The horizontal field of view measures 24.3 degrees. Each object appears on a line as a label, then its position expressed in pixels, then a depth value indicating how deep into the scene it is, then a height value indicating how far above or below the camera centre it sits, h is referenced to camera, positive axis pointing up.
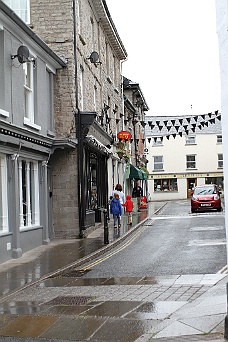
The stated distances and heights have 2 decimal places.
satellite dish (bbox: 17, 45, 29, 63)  14.48 +3.93
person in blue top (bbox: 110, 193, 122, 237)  21.34 -0.44
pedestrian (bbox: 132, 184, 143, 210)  36.79 +0.10
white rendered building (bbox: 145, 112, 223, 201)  63.28 +3.68
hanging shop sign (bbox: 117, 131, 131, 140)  29.55 +3.32
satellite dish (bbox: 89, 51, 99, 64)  21.89 +5.72
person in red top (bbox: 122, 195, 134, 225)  25.03 -0.49
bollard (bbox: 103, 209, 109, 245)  16.38 -1.11
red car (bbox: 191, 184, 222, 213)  30.81 -0.54
